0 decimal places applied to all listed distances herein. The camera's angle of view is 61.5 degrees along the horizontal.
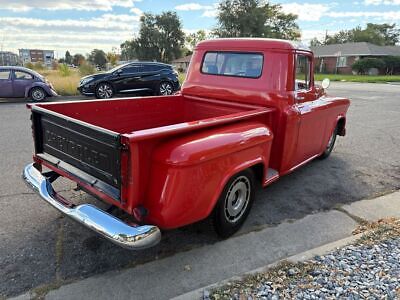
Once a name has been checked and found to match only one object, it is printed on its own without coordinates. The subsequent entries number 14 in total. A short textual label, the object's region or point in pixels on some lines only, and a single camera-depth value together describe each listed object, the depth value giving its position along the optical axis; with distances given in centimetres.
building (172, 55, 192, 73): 5583
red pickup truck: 261
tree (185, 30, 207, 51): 7000
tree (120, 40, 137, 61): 5376
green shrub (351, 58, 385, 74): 4775
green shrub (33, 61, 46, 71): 2843
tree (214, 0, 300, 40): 4919
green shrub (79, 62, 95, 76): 2206
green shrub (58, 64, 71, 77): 2015
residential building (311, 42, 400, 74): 5295
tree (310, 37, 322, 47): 8769
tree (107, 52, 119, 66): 6638
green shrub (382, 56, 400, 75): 4881
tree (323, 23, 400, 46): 7531
